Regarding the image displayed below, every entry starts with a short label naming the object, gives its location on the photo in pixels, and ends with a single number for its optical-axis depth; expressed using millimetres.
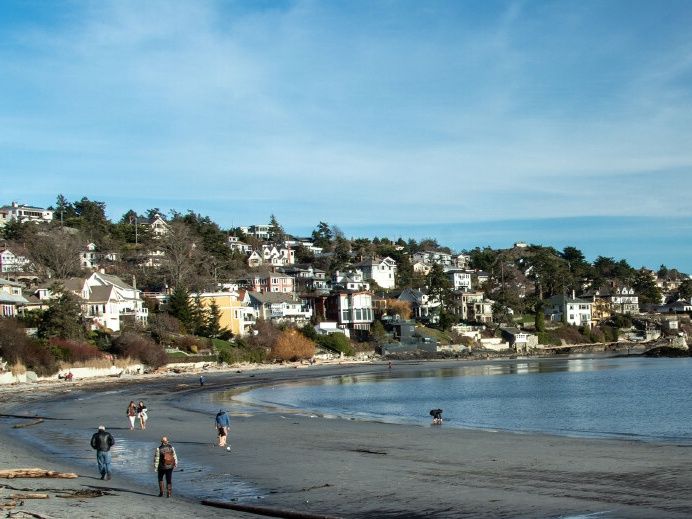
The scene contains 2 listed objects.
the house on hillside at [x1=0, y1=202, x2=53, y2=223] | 175250
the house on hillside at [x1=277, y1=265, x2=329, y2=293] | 156750
